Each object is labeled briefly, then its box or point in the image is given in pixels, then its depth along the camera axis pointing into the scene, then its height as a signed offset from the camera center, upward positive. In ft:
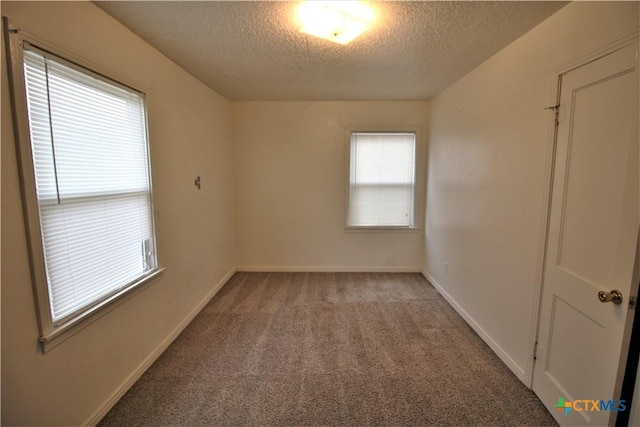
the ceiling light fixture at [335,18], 5.39 +3.35
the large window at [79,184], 4.25 -0.06
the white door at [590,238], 4.08 -0.91
